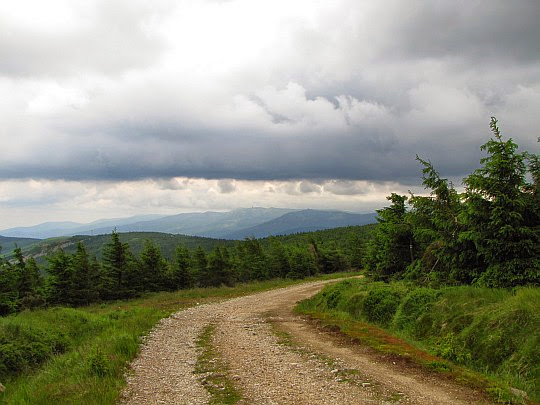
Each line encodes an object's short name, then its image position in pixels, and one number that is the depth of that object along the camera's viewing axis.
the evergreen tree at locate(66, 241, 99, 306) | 41.03
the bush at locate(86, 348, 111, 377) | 10.57
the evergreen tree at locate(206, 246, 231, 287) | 53.84
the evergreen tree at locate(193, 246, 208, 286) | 53.81
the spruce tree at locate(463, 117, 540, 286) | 14.78
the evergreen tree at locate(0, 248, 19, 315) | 30.50
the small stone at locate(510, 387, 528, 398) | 7.96
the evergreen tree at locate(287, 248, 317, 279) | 61.63
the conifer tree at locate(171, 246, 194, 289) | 50.62
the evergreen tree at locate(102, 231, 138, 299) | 43.75
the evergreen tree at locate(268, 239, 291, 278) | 62.66
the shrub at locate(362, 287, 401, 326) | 17.81
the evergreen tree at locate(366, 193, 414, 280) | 26.05
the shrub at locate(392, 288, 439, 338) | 14.86
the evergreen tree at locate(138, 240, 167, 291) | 47.12
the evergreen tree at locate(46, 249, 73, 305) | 40.09
